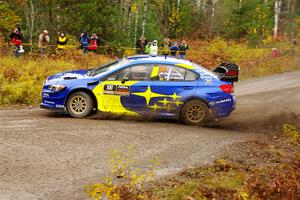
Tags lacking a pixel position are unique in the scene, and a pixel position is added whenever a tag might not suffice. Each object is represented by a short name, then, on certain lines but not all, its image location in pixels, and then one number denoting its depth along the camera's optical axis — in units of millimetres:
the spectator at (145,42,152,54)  24750
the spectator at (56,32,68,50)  22625
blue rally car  12102
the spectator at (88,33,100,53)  24031
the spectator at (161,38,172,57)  25712
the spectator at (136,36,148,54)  25312
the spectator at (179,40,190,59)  26438
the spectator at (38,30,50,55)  22094
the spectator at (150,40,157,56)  24347
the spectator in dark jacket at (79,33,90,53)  23641
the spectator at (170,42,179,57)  26406
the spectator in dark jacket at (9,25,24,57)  21594
